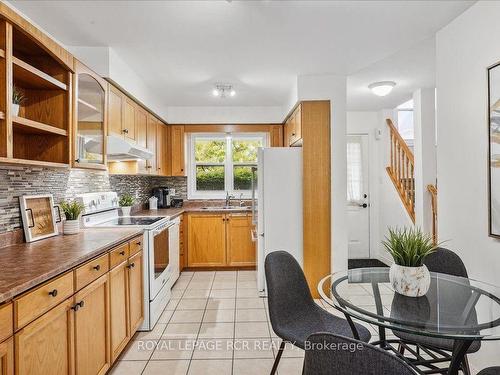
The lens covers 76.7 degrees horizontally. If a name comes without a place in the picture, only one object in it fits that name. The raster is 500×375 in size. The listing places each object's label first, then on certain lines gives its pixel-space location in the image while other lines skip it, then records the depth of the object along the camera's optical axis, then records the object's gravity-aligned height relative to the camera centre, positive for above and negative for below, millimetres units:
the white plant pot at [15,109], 1712 +439
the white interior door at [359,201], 4969 -216
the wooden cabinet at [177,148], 4785 +605
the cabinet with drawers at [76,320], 1183 -638
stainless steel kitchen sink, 4465 -301
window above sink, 5191 +408
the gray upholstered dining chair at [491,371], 1289 -760
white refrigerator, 3396 -123
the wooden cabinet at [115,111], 2803 +715
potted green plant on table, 1523 -386
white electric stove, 2717 -524
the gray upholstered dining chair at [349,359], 826 -465
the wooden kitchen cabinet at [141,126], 3535 +722
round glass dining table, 1269 -564
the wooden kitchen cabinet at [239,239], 4438 -722
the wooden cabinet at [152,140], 3938 +617
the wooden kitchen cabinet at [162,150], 4355 +552
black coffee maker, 4703 -119
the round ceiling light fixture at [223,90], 3666 +1163
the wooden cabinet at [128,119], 3150 +716
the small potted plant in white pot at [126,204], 3633 -184
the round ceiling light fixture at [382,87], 3584 +1142
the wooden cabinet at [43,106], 1947 +559
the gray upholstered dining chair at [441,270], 1636 -515
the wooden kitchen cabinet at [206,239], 4430 -720
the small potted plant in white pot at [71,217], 2373 -220
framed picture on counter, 2039 -193
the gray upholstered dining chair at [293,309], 1692 -716
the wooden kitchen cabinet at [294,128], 3492 +732
